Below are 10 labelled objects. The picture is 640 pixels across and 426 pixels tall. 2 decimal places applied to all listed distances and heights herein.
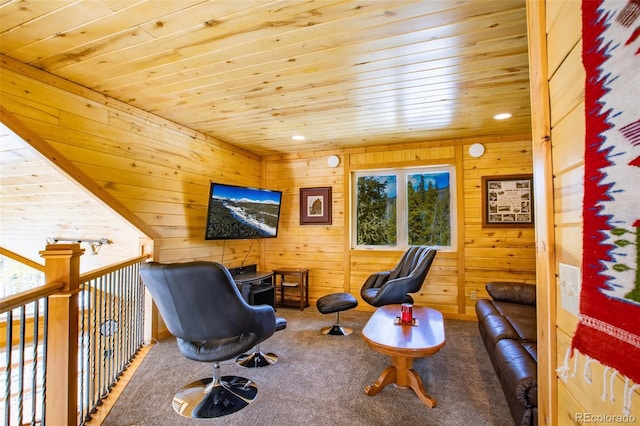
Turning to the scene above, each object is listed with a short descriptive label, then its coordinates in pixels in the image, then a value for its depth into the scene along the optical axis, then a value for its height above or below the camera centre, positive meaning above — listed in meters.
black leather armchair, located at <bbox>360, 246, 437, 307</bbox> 3.39 -0.69
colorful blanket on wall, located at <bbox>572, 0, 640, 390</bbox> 0.55 +0.06
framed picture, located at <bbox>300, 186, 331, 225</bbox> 4.71 +0.21
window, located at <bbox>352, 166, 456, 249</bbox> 4.26 +0.17
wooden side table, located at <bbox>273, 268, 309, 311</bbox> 4.45 -0.92
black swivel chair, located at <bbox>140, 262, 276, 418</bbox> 1.92 -0.65
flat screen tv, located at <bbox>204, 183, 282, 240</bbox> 3.60 +0.09
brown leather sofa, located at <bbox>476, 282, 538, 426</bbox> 1.59 -0.82
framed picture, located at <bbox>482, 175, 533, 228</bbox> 3.86 +0.23
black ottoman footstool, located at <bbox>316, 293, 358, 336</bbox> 3.31 -0.90
